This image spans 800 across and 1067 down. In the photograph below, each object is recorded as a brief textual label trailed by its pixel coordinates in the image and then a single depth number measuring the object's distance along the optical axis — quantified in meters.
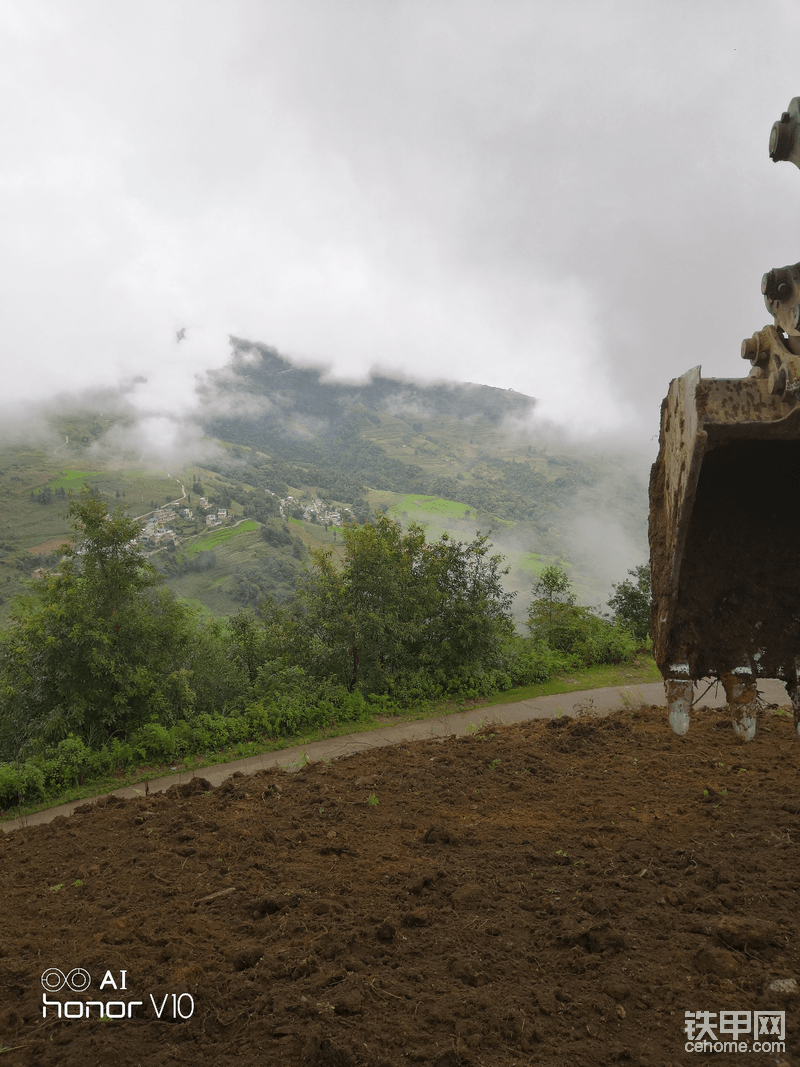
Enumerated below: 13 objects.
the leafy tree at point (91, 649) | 7.97
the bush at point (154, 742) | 8.02
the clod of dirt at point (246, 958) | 2.71
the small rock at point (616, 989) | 2.25
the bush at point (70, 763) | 7.34
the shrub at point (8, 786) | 6.87
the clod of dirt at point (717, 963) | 2.26
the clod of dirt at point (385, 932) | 2.84
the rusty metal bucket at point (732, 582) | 2.37
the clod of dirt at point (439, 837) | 3.91
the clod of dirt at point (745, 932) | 2.40
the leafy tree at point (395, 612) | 10.55
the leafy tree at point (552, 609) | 13.39
